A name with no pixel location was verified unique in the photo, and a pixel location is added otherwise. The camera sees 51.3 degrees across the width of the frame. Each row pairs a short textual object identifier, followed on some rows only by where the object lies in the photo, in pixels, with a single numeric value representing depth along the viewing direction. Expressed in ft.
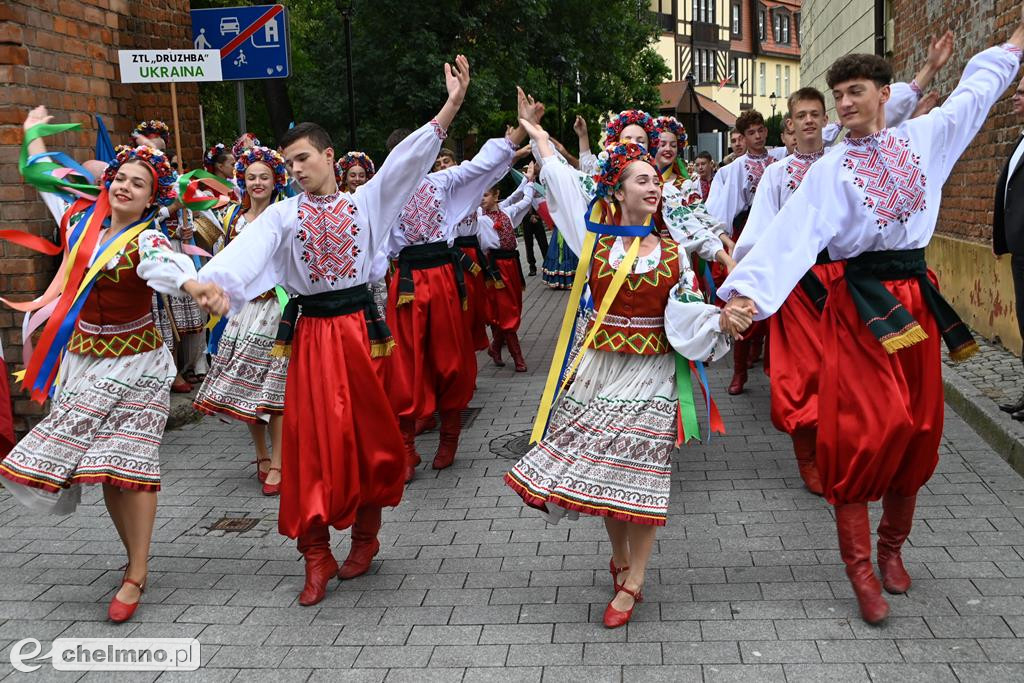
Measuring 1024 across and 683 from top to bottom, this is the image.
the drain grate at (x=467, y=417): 26.53
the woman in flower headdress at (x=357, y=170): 25.17
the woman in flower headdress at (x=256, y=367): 20.81
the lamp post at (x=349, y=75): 43.01
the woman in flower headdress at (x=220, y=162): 28.60
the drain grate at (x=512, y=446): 23.32
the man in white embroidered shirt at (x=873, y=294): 13.61
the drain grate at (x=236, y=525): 18.78
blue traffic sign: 30.25
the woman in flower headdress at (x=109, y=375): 15.19
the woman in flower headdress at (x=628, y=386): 13.94
